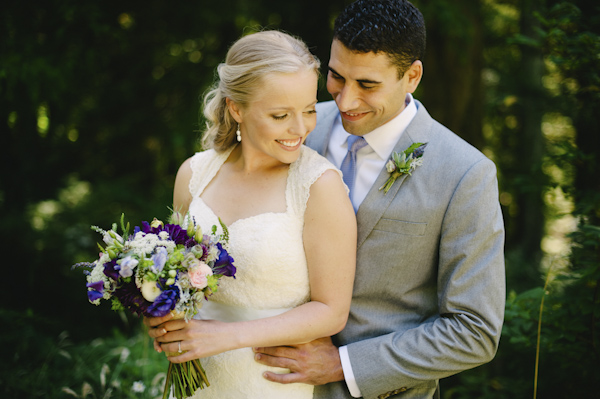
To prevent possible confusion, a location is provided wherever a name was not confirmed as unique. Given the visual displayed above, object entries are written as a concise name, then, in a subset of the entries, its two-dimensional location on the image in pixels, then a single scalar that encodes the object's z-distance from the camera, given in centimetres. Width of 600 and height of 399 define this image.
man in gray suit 218
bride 211
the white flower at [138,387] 313
